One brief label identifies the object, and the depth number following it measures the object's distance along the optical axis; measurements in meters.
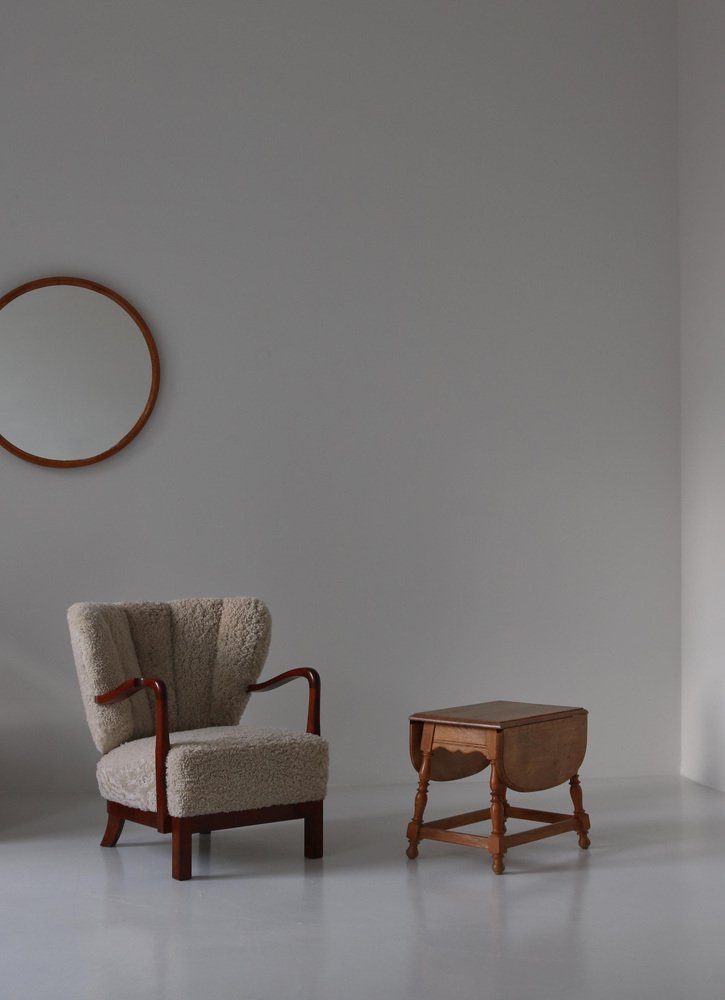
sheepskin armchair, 3.04
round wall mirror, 4.19
